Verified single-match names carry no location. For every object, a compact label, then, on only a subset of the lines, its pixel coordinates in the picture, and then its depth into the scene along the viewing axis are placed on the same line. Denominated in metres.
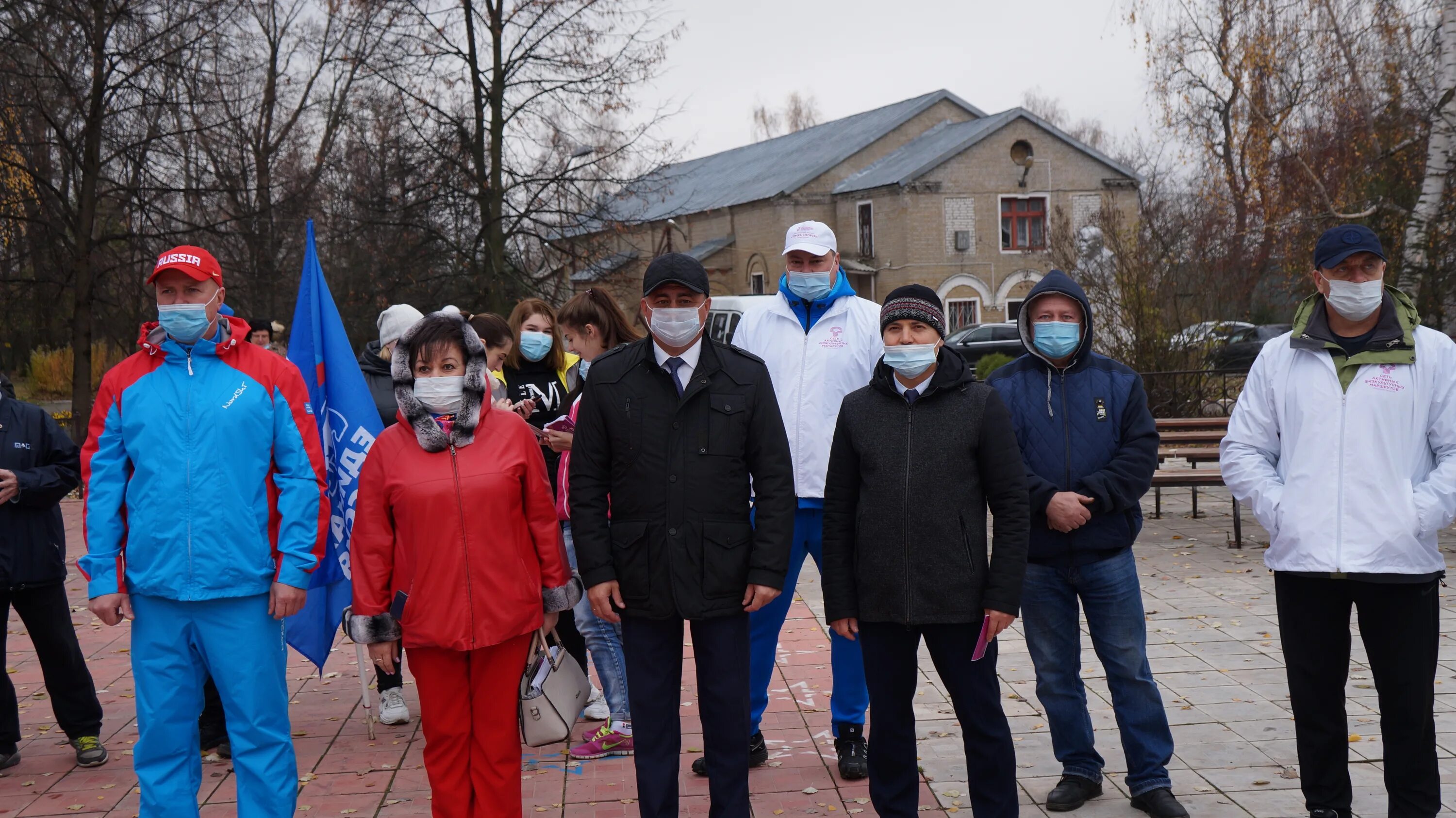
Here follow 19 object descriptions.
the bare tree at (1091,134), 74.06
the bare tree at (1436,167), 10.94
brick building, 39.38
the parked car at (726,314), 17.12
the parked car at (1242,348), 15.32
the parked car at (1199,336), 14.73
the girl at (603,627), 5.23
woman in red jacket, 3.85
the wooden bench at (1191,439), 10.11
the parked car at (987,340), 30.08
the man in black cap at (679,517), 3.88
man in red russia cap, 3.90
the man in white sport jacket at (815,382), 4.86
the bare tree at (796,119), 78.62
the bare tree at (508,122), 20.30
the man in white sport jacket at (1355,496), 3.83
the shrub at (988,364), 20.98
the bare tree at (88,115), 16.16
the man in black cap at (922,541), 3.88
